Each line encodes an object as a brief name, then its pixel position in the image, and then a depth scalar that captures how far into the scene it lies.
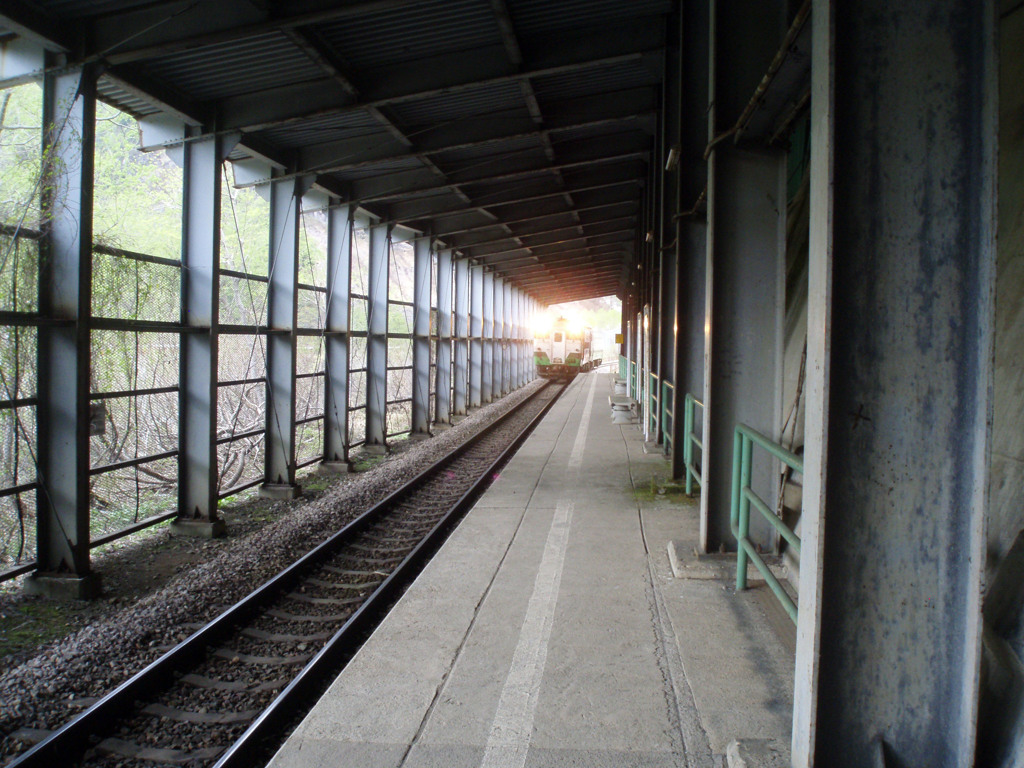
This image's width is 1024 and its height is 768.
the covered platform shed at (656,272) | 2.18
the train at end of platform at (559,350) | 37.09
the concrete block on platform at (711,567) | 4.84
